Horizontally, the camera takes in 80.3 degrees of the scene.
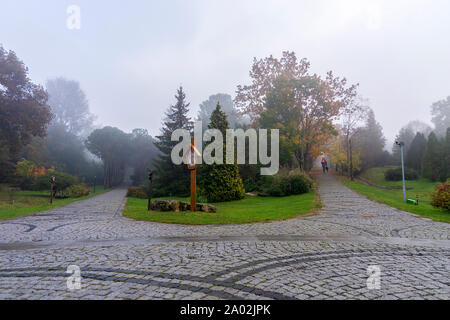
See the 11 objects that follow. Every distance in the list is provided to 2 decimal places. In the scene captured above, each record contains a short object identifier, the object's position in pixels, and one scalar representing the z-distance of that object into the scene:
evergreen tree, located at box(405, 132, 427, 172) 30.09
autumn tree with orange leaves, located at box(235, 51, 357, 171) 21.88
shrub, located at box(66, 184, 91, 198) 23.57
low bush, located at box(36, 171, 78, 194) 23.23
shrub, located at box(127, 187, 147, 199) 23.34
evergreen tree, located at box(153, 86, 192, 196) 24.03
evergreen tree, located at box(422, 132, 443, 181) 24.36
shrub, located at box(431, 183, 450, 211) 10.04
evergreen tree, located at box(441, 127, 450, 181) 23.56
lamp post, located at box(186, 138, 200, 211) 11.18
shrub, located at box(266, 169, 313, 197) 17.97
